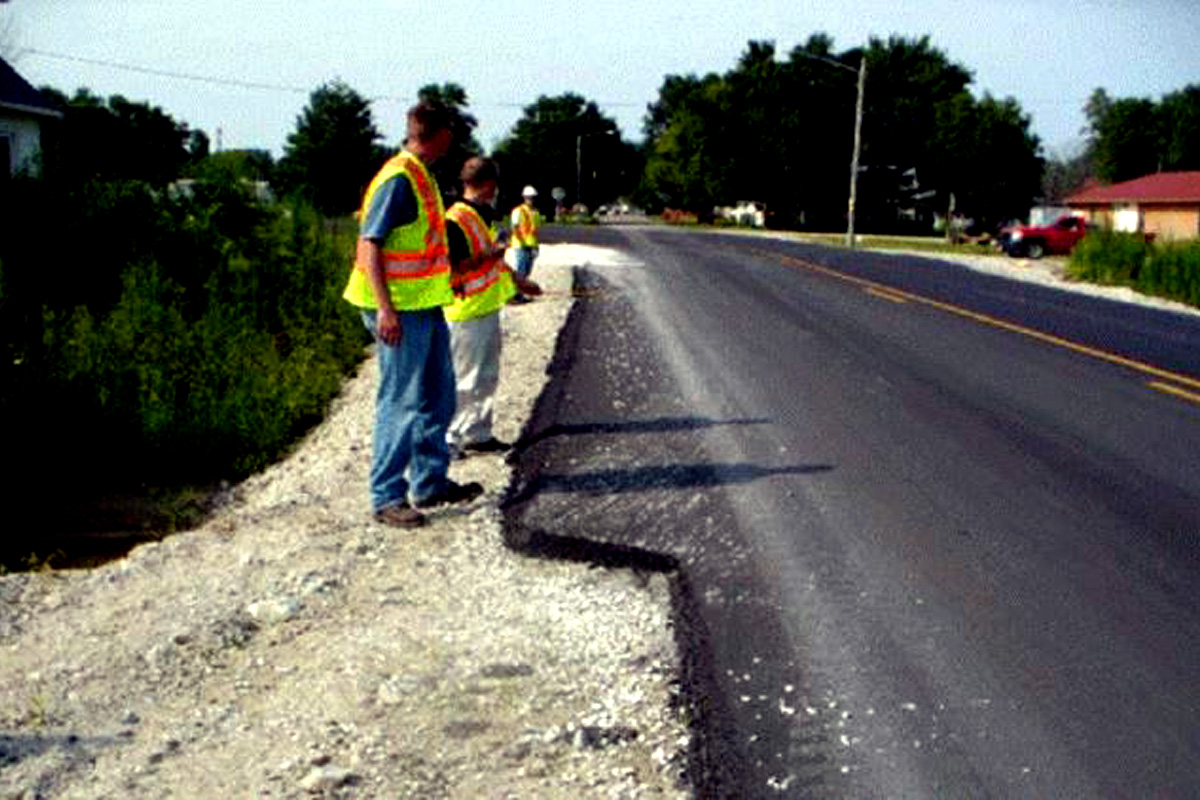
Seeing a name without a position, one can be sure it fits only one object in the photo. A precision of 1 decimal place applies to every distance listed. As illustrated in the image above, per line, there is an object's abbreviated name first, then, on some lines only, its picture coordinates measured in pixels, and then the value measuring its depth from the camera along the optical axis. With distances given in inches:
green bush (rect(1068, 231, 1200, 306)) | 890.7
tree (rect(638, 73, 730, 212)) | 3489.2
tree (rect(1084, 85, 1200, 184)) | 3304.6
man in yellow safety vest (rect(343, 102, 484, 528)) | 232.2
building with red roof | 2310.2
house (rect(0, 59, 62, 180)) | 1050.1
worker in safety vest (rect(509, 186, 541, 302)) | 737.6
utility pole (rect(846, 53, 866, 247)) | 1897.1
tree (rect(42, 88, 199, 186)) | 2709.2
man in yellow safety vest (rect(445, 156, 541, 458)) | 290.7
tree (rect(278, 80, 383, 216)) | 2176.4
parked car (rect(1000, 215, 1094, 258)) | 1675.7
